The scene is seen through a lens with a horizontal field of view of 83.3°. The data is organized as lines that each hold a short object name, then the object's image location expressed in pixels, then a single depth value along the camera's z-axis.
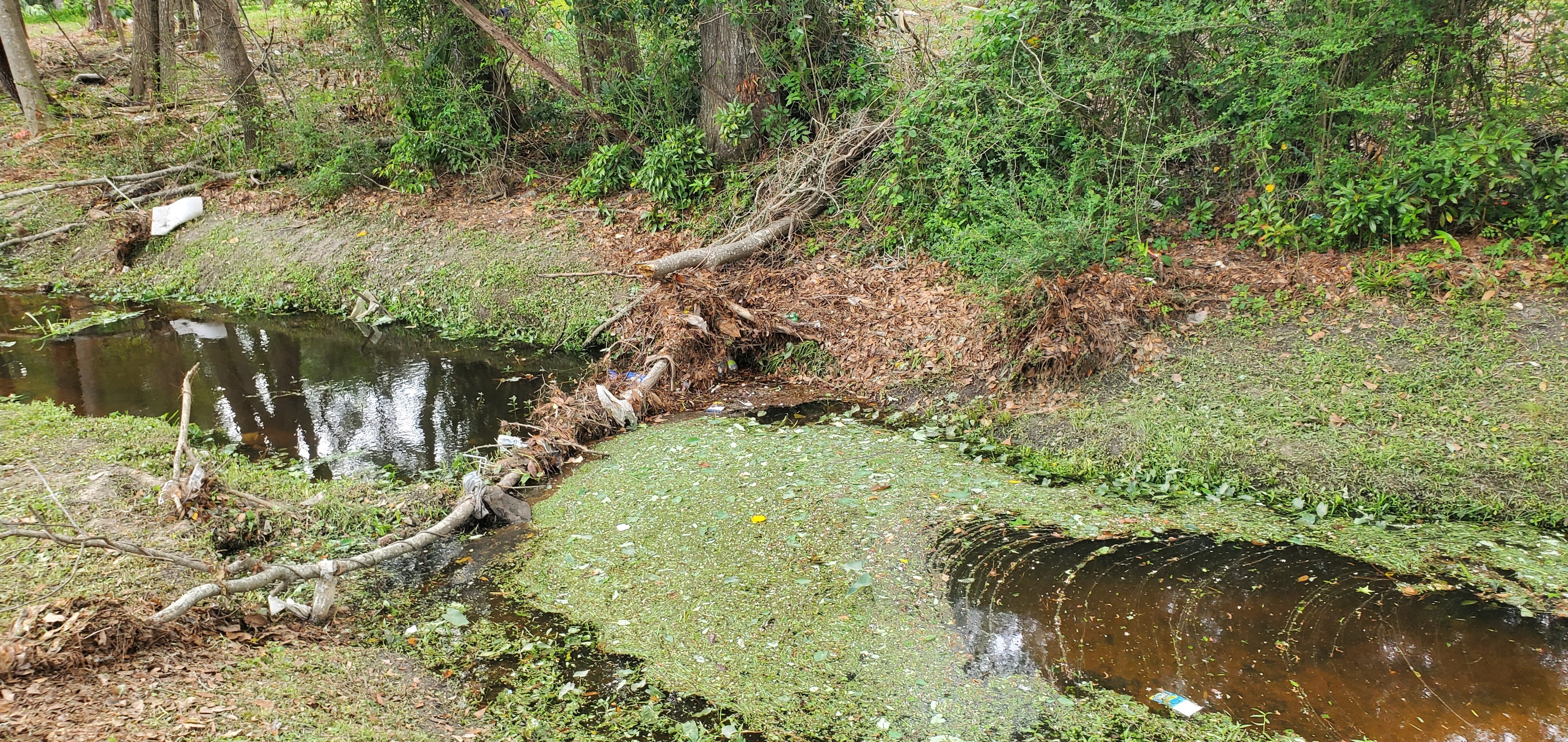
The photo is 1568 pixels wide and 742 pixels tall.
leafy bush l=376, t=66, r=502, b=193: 10.78
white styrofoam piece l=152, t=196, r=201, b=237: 11.52
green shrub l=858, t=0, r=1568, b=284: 5.98
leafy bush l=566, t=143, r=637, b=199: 10.26
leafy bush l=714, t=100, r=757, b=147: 9.50
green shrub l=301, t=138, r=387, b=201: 11.09
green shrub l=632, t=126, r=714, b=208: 9.73
